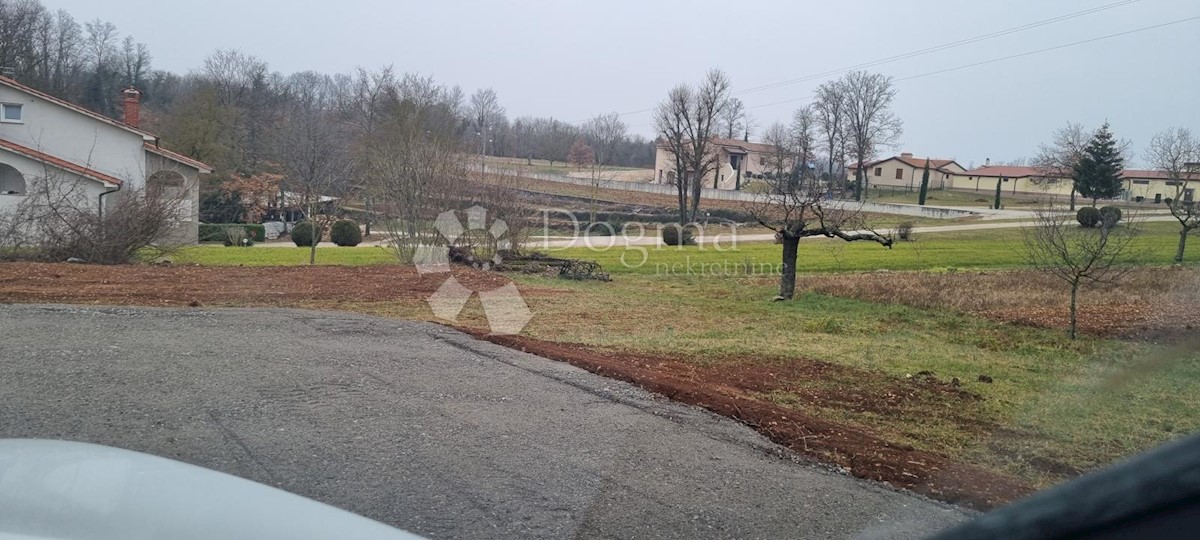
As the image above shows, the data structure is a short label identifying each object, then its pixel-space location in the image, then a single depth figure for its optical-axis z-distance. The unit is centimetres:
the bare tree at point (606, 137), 10469
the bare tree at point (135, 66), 7014
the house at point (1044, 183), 4556
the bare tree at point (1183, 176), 2628
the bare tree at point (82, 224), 1994
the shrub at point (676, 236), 4778
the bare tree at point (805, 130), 6900
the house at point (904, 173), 8694
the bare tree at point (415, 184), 2412
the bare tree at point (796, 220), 1970
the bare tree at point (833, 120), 7712
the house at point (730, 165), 8662
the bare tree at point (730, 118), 7211
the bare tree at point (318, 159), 4497
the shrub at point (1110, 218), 1548
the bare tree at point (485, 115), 10212
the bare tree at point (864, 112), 7650
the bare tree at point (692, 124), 6750
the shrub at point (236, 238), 4159
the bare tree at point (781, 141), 6073
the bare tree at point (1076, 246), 1541
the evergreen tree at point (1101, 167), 5006
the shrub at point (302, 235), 4159
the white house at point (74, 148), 2747
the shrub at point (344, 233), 4072
